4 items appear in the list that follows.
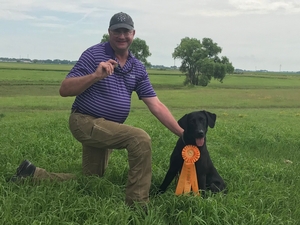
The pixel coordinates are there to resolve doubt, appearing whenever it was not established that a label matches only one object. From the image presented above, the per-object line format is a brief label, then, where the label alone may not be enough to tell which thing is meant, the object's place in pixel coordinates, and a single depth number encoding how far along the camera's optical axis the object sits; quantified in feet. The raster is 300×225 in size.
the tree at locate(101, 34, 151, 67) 192.13
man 12.26
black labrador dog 13.88
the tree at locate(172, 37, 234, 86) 177.78
